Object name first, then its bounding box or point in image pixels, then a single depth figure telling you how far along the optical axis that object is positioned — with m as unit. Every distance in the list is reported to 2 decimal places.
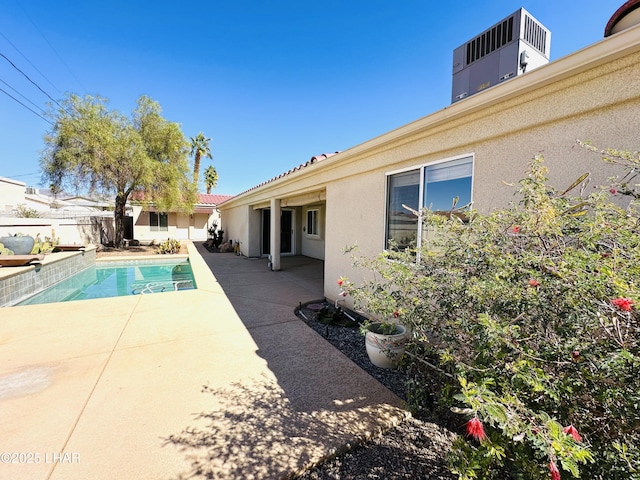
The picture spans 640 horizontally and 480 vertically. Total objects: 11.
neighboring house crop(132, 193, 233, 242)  25.75
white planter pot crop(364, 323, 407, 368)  3.77
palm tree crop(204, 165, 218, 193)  40.09
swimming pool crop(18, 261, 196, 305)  9.20
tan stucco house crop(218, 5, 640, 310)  2.65
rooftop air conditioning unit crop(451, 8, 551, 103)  4.25
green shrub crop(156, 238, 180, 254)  17.81
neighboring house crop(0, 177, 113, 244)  12.75
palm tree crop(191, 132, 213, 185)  33.44
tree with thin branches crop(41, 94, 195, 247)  14.62
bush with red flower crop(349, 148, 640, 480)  1.31
